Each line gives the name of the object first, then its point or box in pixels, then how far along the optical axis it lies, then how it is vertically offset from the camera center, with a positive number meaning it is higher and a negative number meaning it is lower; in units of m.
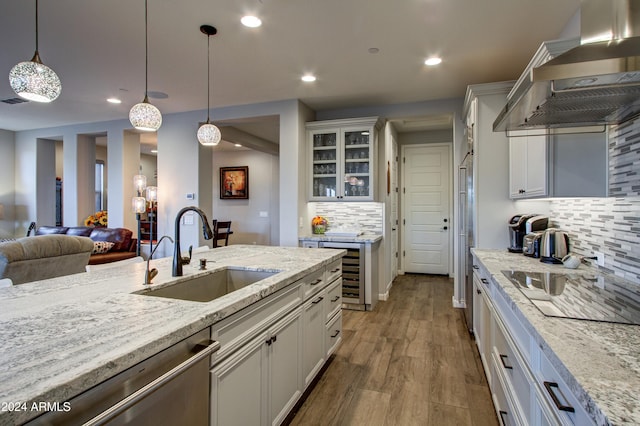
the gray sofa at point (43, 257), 2.30 -0.36
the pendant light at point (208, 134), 3.05 +0.71
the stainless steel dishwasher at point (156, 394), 0.76 -0.49
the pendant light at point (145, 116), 2.38 +0.69
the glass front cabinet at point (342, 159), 4.38 +0.70
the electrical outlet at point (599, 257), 2.02 -0.29
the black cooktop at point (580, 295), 1.21 -0.37
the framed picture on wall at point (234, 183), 9.09 +0.77
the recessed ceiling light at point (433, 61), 3.17 +1.46
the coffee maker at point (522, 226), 2.66 -0.13
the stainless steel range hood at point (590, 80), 1.21 +0.53
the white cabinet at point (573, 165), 1.99 +0.28
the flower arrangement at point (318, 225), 4.67 -0.21
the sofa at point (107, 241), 4.98 -0.49
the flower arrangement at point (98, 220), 5.84 -0.18
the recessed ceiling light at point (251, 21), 2.47 +1.45
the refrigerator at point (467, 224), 3.27 -0.15
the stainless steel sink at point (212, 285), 1.70 -0.43
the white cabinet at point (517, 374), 0.92 -0.61
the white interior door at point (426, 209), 6.10 +0.03
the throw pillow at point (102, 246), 5.00 -0.56
